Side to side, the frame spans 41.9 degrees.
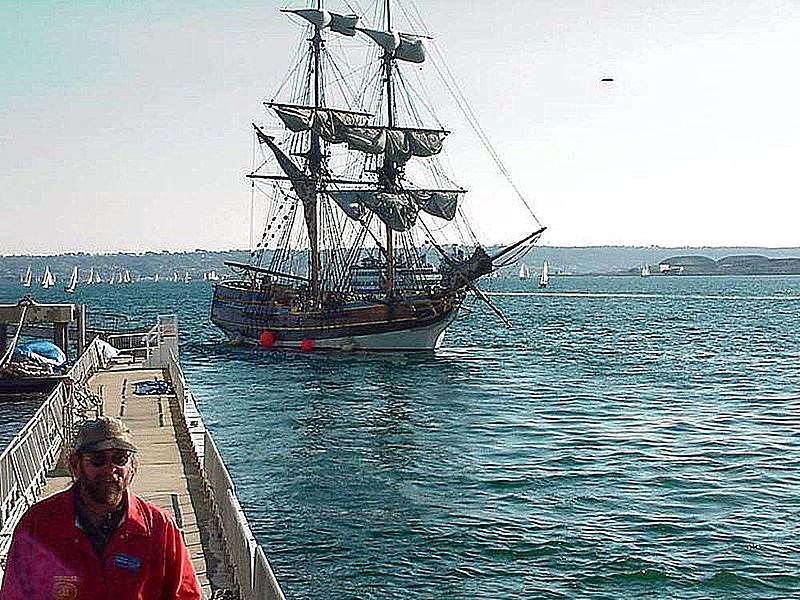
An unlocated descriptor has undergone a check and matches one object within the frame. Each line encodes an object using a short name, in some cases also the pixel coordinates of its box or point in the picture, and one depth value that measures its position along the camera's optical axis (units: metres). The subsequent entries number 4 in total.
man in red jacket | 4.72
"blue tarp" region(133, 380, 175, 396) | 25.22
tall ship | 65.75
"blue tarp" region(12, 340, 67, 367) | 38.94
